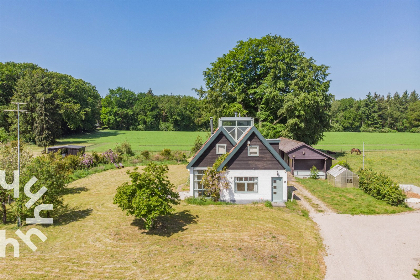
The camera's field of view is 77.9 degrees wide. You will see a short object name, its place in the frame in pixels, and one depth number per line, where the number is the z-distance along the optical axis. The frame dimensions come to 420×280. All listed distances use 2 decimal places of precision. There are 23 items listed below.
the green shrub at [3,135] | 51.81
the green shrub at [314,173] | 28.94
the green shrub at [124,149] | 41.03
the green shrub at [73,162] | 30.35
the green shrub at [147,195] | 13.31
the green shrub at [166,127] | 97.79
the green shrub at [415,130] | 94.55
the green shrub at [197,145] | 40.41
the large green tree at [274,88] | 35.94
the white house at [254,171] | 19.09
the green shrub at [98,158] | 34.12
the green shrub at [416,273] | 10.18
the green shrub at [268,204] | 18.50
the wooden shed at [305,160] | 28.94
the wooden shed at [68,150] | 36.88
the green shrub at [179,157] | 39.78
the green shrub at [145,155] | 38.94
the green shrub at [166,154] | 40.12
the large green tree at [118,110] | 95.88
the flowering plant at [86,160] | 32.16
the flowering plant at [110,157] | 35.41
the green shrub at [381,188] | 19.31
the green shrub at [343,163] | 29.52
